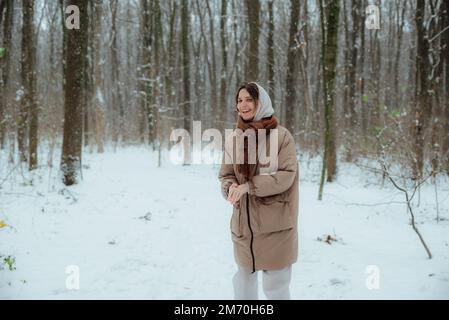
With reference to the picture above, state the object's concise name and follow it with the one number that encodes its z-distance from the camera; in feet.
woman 8.70
